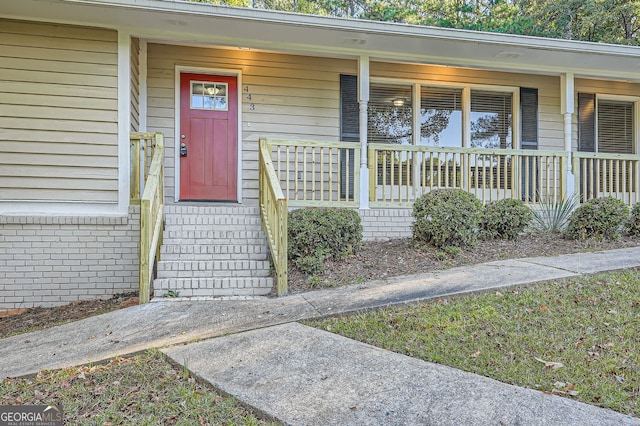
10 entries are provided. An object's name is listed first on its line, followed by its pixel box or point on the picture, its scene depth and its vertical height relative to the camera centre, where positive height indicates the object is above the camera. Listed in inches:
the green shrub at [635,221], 243.6 -0.7
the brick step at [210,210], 225.1 +4.4
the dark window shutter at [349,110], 283.6 +71.2
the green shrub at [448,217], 209.2 +0.9
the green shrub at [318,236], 191.9 -8.2
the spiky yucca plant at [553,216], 252.7 +1.9
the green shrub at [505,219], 233.3 +0.1
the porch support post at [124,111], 220.7 +54.1
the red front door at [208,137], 264.2 +49.6
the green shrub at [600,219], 228.7 +0.3
